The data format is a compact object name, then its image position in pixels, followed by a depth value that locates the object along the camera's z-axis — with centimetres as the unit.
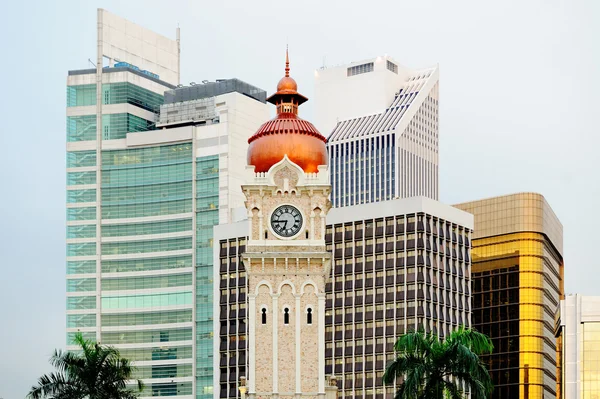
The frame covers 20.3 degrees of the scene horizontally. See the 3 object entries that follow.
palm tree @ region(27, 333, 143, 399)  12694
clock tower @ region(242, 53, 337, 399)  14450
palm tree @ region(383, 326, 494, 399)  12575
